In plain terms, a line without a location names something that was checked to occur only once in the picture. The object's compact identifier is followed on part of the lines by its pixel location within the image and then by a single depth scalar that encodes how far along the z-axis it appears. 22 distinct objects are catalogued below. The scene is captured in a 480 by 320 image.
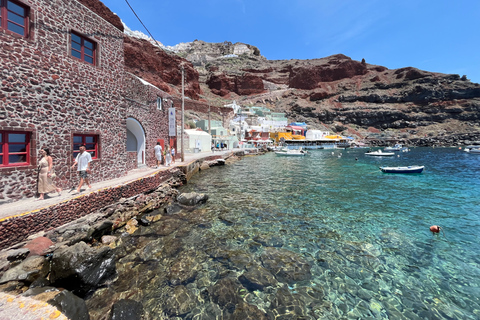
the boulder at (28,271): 4.32
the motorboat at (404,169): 21.19
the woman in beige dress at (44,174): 6.86
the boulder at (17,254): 4.82
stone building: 6.38
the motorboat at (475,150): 44.73
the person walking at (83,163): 7.94
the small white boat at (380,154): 41.88
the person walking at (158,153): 15.47
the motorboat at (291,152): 43.75
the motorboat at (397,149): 54.53
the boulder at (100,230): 6.53
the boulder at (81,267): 4.52
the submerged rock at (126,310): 3.82
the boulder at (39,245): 5.14
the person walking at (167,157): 16.35
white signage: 17.74
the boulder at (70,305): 3.53
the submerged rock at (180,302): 4.14
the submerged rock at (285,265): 5.16
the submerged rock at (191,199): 10.61
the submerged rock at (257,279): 4.84
